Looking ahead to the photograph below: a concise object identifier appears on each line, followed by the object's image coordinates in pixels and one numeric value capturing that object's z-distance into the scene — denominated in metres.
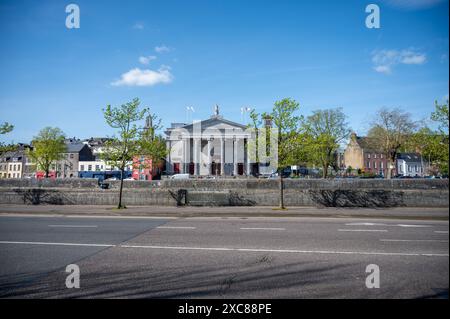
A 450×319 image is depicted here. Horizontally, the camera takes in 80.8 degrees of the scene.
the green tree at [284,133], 20.75
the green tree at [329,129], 51.43
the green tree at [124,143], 20.95
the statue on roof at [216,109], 80.14
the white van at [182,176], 48.16
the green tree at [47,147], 64.25
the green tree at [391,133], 46.81
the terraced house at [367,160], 91.50
